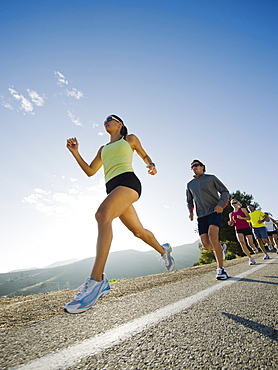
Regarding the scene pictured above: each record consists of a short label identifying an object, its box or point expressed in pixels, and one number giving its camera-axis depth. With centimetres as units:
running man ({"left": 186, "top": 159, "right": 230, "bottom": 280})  458
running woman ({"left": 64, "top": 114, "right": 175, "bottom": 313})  222
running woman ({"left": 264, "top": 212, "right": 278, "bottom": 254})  1168
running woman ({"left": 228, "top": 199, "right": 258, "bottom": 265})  870
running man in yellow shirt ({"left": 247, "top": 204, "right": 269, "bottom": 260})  1011
